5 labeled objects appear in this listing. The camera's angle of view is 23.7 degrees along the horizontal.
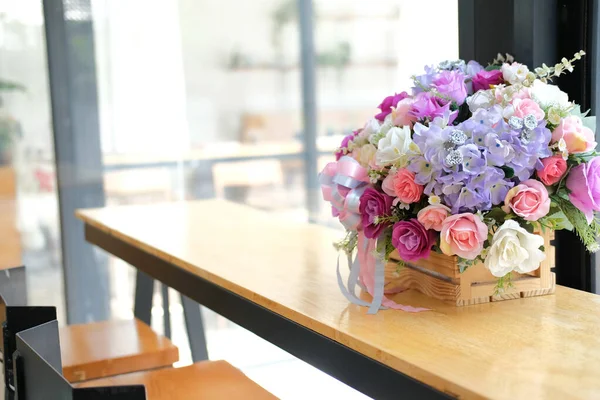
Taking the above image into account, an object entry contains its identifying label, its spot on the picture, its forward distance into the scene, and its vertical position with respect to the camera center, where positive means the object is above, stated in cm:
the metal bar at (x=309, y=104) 392 -12
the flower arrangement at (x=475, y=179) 177 -19
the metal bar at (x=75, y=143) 371 -22
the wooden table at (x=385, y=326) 159 -37
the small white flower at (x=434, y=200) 179 -21
